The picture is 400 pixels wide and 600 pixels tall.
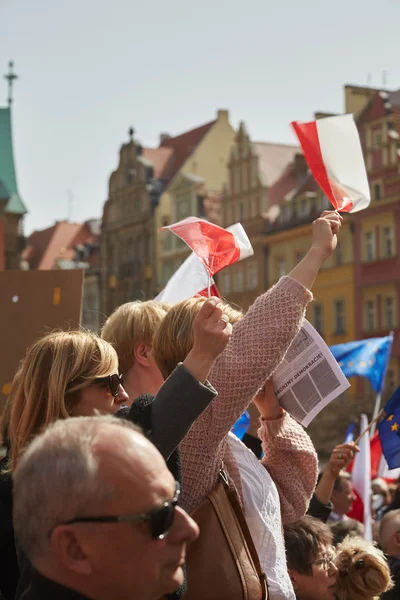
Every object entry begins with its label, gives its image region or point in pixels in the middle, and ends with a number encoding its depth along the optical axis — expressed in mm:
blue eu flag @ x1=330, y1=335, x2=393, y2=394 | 9688
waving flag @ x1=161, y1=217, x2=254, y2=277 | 3820
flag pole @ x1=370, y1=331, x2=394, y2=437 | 10008
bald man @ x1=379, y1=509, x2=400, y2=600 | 5138
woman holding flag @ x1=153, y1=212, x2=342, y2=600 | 3105
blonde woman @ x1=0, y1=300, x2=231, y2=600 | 2836
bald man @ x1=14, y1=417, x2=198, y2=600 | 2078
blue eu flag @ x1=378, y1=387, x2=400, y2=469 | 5957
